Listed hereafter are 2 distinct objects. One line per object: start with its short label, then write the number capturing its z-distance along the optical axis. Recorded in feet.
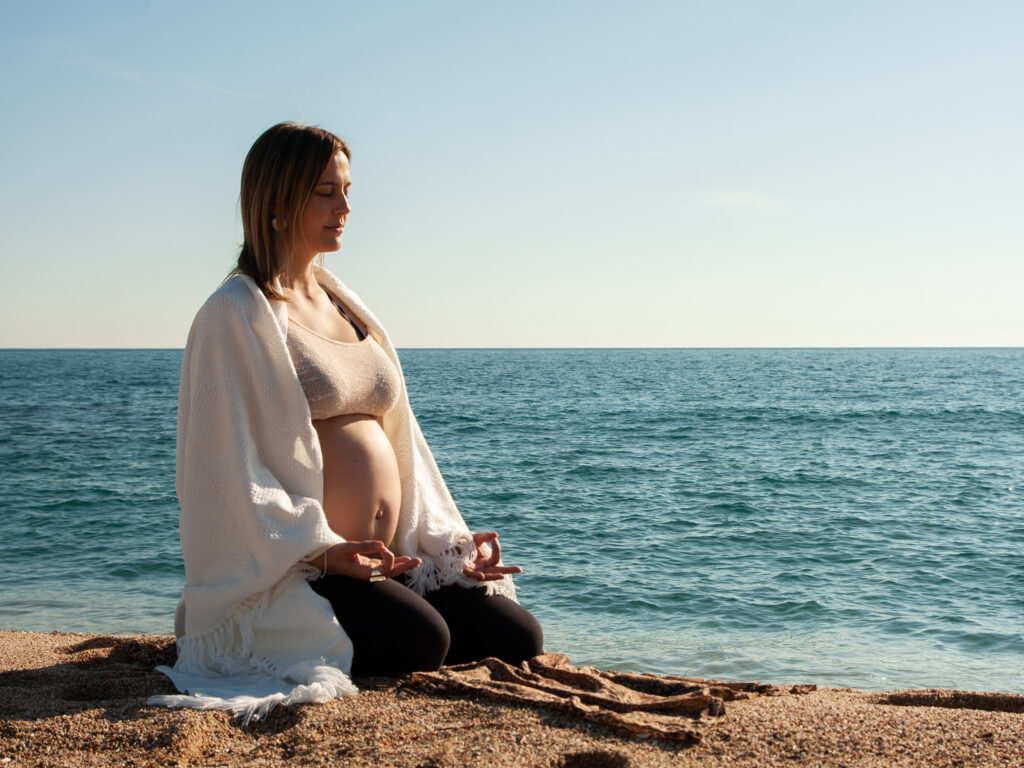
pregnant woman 9.98
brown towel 9.25
